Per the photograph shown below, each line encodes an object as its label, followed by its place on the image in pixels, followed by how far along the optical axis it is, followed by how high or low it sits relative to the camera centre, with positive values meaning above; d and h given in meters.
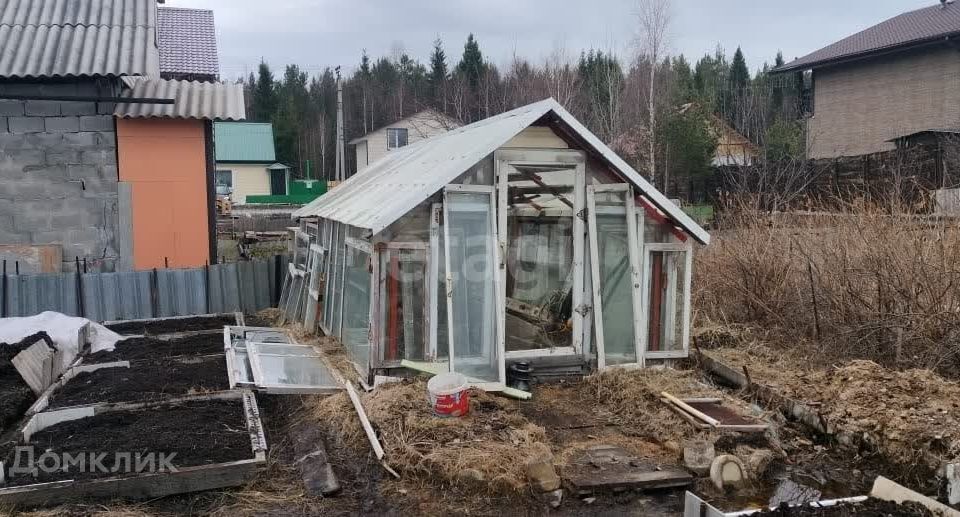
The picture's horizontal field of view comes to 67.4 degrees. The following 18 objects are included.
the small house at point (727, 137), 26.06 +3.28
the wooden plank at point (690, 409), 6.34 -1.84
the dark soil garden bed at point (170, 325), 10.32 -1.65
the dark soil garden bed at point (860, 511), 4.33 -1.83
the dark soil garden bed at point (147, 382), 6.87 -1.73
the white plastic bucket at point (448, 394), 6.23 -1.59
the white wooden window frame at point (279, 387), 7.15 -1.74
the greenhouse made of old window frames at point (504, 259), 7.27 -0.52
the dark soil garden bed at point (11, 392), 6.54 -1.70
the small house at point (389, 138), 38.91 +4.29
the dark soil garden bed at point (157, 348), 8.57 -1.68
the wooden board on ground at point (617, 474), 5.35 -2.02
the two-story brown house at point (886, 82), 23.58 +4.49
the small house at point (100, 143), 10.97 +1.13
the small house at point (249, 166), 38.16 +2.52
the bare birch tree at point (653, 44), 24.41 +5.70
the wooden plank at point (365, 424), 5.78 -1.82
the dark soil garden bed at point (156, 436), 5.45 -1.80
